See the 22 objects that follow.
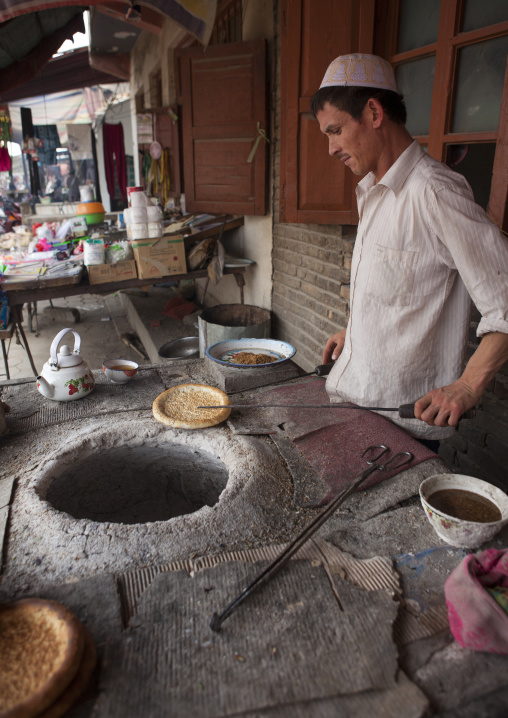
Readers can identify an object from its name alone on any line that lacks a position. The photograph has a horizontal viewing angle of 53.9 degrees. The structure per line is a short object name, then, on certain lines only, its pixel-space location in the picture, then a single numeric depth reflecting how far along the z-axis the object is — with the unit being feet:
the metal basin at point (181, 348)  15.93
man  5.20
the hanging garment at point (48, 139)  48.70
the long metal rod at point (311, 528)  4.24
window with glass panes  6.89
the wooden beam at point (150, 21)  22.44
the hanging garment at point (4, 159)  40.39
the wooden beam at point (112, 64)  34.53
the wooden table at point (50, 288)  14.43
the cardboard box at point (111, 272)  14.94
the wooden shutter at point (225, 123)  14.21
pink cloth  3.83
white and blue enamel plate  9.56
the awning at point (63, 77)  34.14
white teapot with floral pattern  8.00
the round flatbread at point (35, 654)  3.40
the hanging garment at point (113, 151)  41.73
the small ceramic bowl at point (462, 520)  4.67
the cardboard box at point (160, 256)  15.17
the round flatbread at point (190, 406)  7.29
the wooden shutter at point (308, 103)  9.36
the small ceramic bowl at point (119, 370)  8.81
